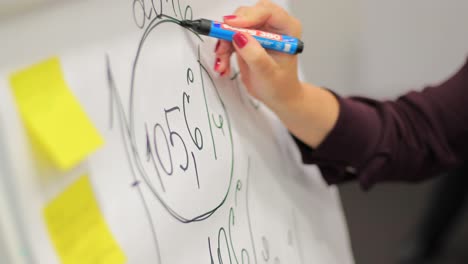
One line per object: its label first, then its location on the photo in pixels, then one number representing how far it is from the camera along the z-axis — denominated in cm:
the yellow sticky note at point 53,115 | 85
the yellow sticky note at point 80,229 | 86
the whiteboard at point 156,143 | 85
